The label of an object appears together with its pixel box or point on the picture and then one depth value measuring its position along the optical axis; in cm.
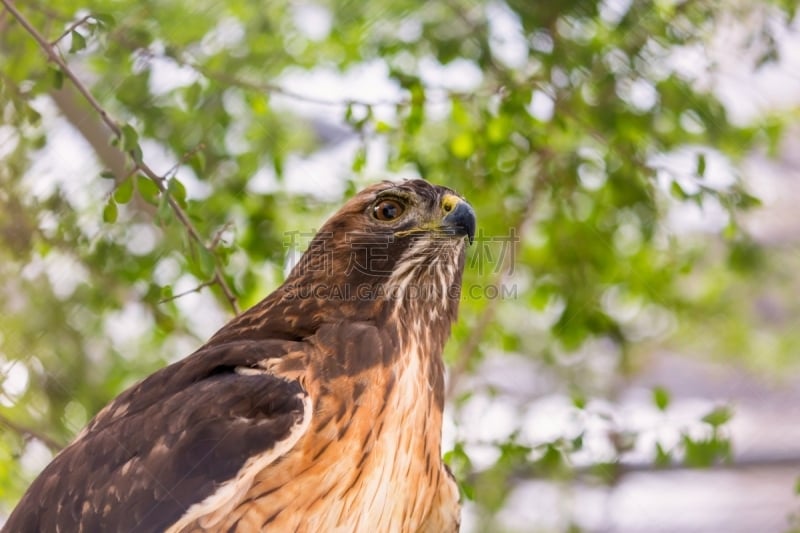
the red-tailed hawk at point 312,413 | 565
